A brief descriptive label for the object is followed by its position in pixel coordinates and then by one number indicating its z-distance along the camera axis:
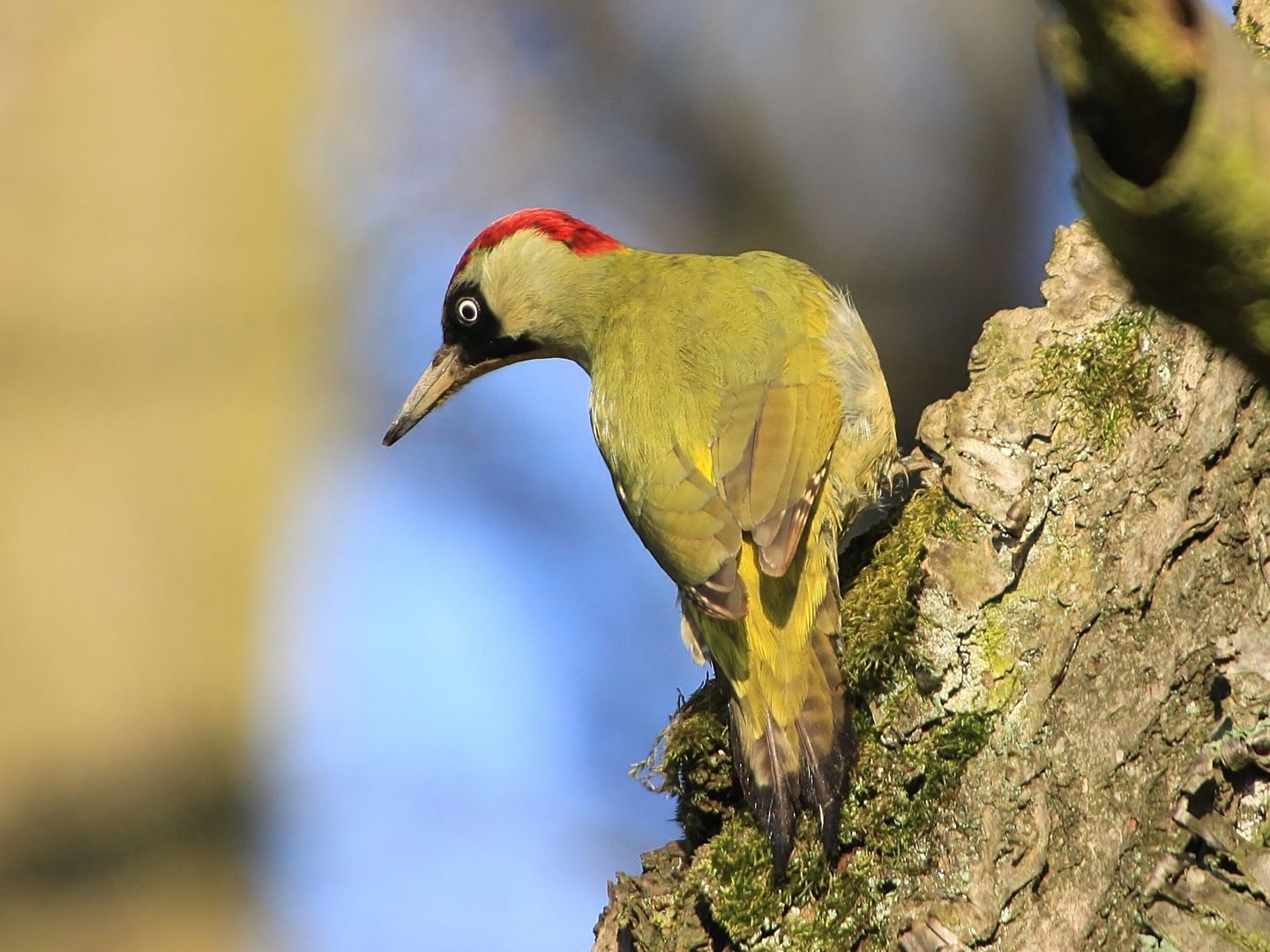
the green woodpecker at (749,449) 6.28
